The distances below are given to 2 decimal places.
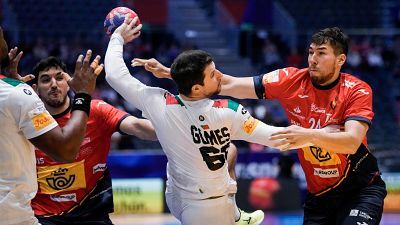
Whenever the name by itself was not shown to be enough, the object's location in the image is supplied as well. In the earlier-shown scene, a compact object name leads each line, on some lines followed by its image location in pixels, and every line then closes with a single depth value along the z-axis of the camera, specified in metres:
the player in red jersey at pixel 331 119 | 11.40
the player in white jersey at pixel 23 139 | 8.27
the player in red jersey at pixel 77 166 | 11.84
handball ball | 11.26
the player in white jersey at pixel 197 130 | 10.02
